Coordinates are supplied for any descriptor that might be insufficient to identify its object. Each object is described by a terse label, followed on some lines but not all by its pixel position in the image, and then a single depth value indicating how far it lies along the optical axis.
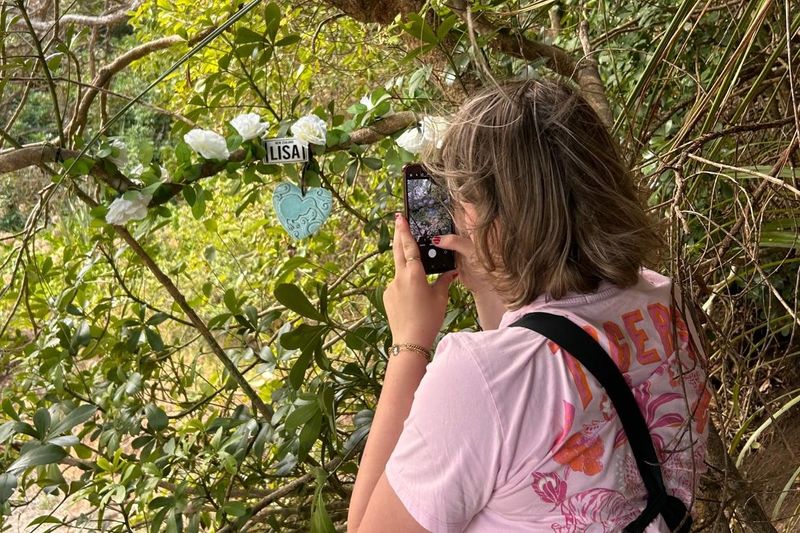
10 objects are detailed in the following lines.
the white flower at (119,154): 1.10
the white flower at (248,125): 1.12
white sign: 1.15
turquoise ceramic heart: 1.11
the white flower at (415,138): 1.10
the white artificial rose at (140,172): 1.14
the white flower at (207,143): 1.11
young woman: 0.63
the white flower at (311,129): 1.15
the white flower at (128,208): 1.09
